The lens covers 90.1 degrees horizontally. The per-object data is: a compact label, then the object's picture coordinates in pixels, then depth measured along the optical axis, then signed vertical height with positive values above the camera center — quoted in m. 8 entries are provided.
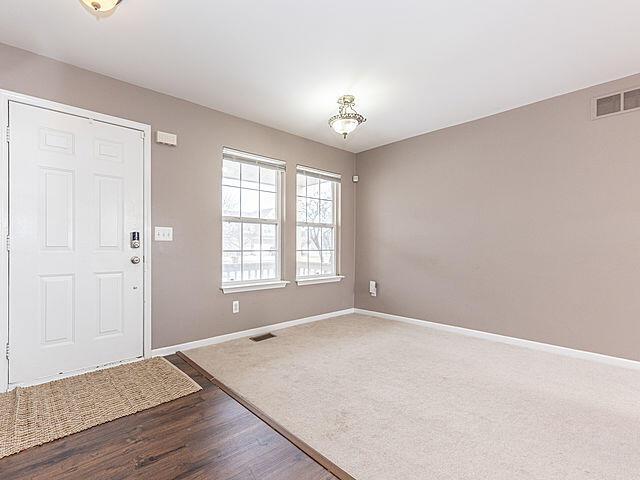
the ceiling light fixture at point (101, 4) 1.78 +1.35
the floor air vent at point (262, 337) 3.60 -1.10
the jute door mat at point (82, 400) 1.81 -1.08
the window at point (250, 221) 3.68 +0.25
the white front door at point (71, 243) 2.39 -0.01
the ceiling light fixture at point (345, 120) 3.01 +1.15
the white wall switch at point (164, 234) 3.09 +0.07
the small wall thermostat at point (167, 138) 3.08 +1.01
